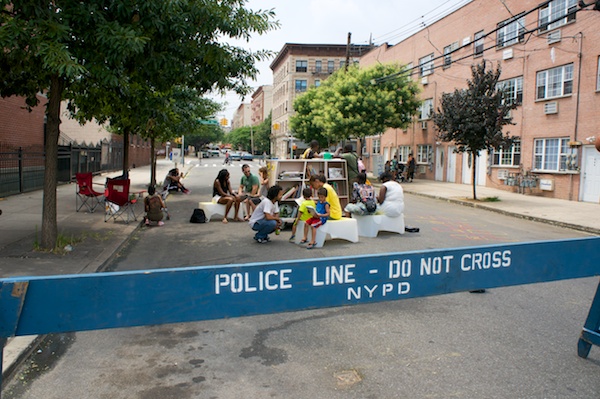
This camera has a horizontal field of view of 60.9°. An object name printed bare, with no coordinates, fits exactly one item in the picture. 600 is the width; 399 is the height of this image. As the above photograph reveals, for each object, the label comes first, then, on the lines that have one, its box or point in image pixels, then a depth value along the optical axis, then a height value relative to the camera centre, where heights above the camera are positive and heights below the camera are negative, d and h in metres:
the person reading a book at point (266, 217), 9.95 -1.11
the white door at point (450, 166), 30.12 +0.03
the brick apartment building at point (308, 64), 74.12 +14.44
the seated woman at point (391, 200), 11.07 -0.78
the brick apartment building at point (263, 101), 115.00 +13.85
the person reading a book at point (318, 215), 9.68 -0.99
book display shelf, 12.58 -0.36
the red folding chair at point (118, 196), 12.59 -0.98
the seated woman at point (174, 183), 17.47 -0.92
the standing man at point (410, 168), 31.64 -0.17
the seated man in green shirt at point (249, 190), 13.26 -0.80
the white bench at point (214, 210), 13.42 -1.31
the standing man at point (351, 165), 13.43 -0.03
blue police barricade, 2.43 -0.67
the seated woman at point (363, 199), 10.95 -0.76
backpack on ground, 13.01 -1.48
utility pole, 34.68 +7.54
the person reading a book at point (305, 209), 9.91 -0.92
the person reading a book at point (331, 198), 10.13 -0.70
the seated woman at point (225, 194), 13.16 -0.91
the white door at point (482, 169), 26.73 -0.08
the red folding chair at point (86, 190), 13.64 -0.92
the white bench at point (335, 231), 9.77 -1.33
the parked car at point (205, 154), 79.79 +0.81
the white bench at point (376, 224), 11.02 -1.30
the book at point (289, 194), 12.43 -0.78
